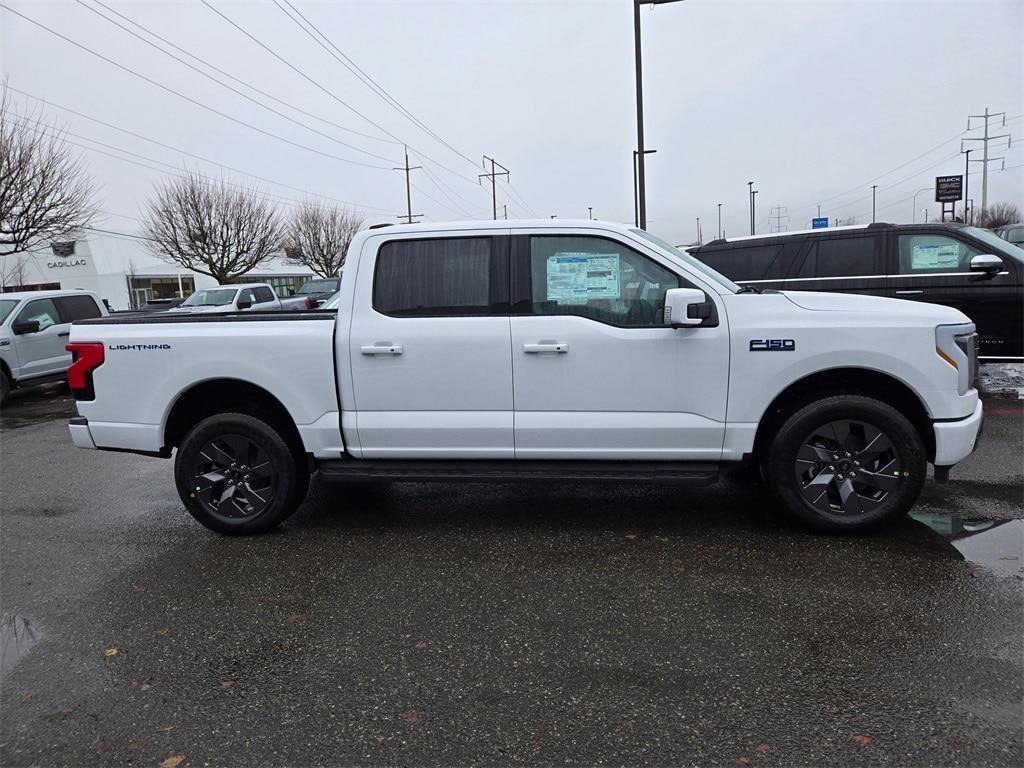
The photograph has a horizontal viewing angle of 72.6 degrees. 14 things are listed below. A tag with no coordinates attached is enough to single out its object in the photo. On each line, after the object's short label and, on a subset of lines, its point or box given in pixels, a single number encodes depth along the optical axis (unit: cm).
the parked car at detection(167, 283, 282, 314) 2018
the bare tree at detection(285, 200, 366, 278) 5059
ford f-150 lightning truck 416
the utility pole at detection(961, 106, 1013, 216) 5999
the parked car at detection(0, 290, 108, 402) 1100
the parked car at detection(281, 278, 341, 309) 2419
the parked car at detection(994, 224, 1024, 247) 2334
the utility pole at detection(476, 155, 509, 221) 4891
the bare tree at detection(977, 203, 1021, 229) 6026
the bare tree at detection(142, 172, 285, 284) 3872
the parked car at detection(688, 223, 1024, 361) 836
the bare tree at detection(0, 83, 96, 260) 2095
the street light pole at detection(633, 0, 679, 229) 1466
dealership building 5234
